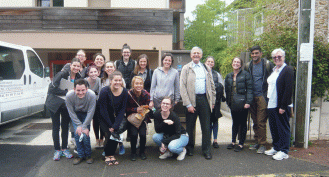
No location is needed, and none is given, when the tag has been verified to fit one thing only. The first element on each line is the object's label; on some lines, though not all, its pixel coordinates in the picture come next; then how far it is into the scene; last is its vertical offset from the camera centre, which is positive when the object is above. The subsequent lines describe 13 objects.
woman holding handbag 3.93 -0.67
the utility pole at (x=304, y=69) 4.43 +0.09
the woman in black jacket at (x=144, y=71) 4.48 +0.05
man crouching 3.73 -0.65
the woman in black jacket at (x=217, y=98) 4.58 -0.48
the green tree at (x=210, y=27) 18.72 +3.81
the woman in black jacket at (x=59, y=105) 3.92 -0.54
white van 4.97 -0.21
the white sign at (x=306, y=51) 4.42 +0.43
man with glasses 4.07 -0.36
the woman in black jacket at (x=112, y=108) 3.78 -0.57
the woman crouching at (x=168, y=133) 3.87 -1.03
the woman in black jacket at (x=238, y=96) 4.34 -0.42
